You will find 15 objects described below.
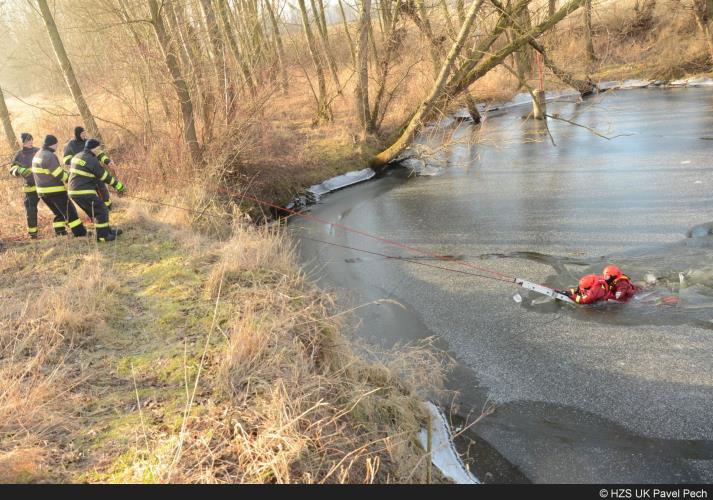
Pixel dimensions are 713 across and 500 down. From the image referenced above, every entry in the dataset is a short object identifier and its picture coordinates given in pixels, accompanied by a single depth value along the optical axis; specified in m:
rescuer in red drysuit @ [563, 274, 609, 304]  5.85
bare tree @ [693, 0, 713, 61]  20.69
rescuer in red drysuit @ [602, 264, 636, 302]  5.88
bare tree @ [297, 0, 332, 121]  17.89
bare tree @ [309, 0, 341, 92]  19.68
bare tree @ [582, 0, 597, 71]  21.61
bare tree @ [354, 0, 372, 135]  13.95
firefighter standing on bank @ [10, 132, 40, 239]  7.78
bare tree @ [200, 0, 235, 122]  10.67
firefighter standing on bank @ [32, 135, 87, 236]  7.20
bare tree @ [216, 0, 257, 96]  12.17
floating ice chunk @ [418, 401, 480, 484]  3.90
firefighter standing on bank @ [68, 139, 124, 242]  7.29
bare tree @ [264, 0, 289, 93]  19.34
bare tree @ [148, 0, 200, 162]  9.88
